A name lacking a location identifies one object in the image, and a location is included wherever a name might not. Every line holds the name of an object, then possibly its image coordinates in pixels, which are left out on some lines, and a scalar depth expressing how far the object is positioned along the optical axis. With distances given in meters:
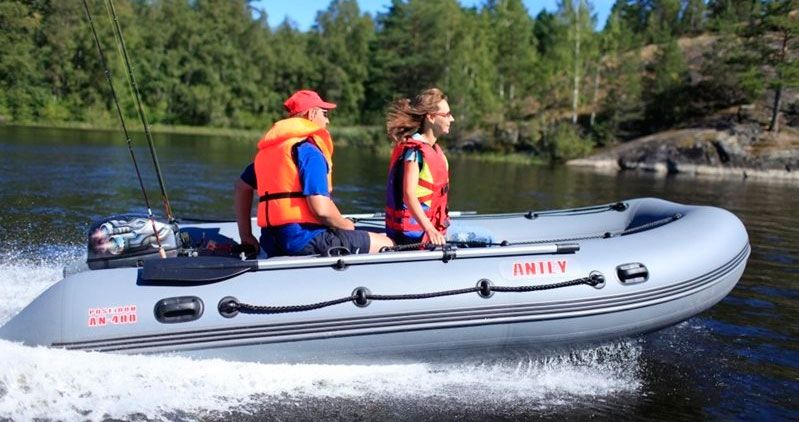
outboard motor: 4.22
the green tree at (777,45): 25.67
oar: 3.87
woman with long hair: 4.21
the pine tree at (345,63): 49.97
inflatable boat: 3.74
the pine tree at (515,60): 36.19
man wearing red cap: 3.95
